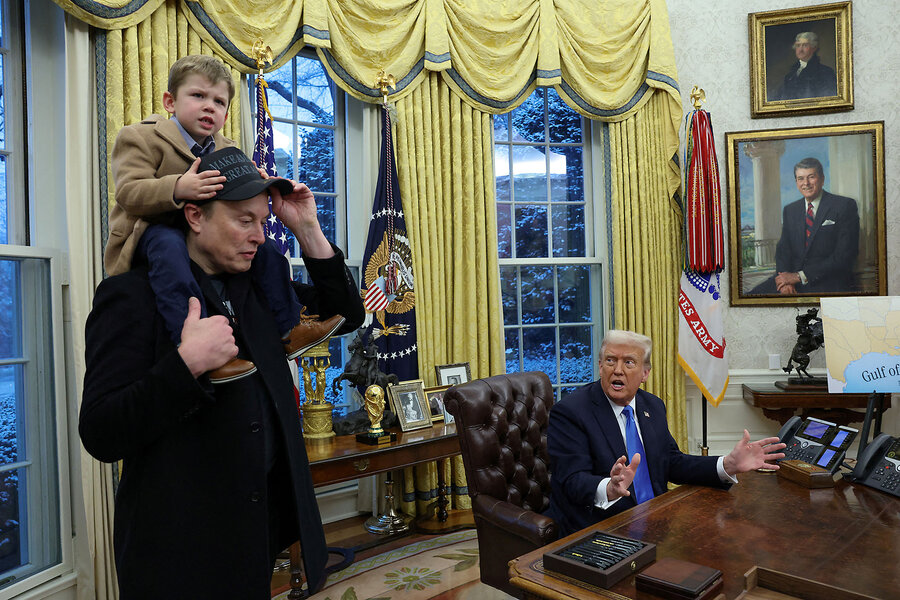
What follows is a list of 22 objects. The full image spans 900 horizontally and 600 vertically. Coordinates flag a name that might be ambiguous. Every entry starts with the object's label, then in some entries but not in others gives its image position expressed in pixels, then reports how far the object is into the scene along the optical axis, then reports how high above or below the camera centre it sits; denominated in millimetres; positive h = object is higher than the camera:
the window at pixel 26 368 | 2832 -275
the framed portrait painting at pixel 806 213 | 5020 +561
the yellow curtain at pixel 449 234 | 4312 +416
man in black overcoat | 1187 -241
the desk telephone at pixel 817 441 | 2326 -580
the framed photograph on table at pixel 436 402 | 4113 -669
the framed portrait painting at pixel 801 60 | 5020 +1743
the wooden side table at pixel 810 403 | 4590 -832
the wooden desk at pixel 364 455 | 3213 -838
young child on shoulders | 1276 +220
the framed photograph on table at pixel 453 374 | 4270 -518
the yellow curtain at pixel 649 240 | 5004 +383
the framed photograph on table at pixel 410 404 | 3879 -648
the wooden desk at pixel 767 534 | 1528 -685
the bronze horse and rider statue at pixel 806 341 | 4676 -396
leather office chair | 2377 -690
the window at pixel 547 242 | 5055 +396
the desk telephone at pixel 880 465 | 2203 -627
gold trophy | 3592 -620
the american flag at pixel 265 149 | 3533 +822
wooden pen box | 1492 -639
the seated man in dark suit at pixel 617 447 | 2225 -566
